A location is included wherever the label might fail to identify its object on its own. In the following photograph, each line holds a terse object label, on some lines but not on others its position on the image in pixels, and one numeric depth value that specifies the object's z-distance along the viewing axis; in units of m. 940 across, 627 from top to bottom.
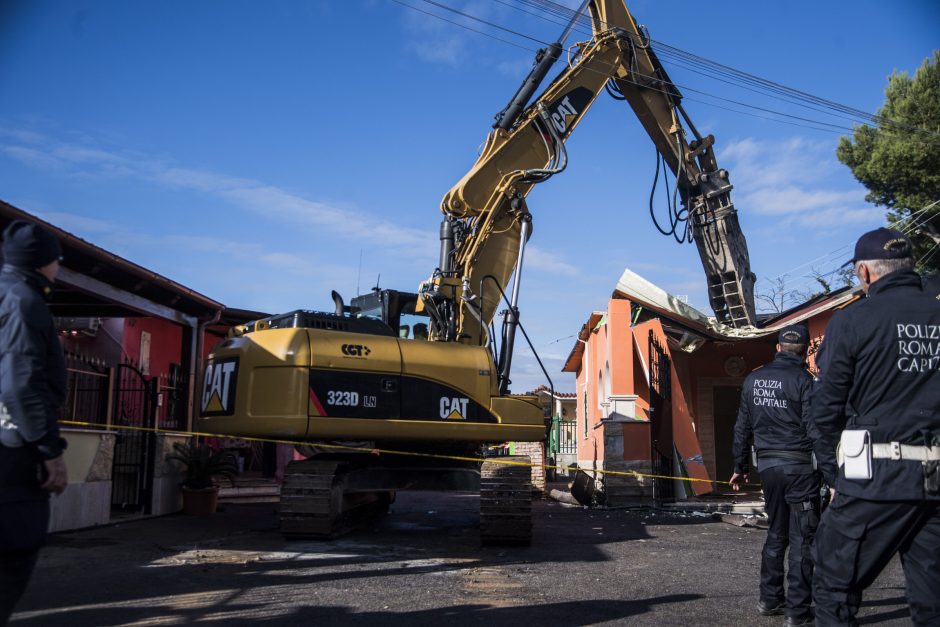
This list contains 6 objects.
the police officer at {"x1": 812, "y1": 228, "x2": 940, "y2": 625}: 3.20
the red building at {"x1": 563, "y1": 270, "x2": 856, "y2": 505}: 13.53
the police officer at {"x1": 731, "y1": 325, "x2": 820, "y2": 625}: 5.17
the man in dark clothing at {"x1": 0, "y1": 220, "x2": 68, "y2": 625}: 3.34
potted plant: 11.60
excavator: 7.96
